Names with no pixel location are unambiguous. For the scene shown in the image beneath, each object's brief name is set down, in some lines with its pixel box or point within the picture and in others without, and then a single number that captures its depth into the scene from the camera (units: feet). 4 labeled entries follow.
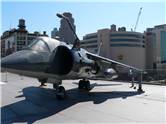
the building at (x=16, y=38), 280.01
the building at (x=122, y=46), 251.47
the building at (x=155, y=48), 282.57
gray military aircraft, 20.09
